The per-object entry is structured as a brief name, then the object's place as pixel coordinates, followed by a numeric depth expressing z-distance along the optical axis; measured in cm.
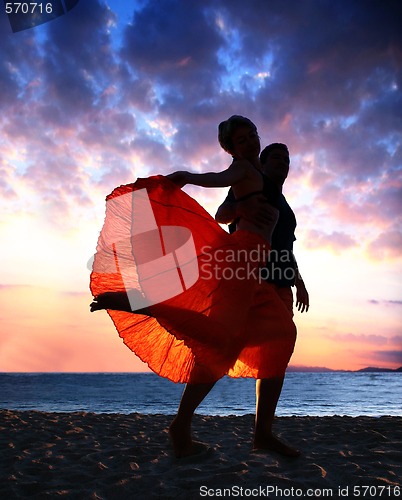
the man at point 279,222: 321
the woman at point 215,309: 267
